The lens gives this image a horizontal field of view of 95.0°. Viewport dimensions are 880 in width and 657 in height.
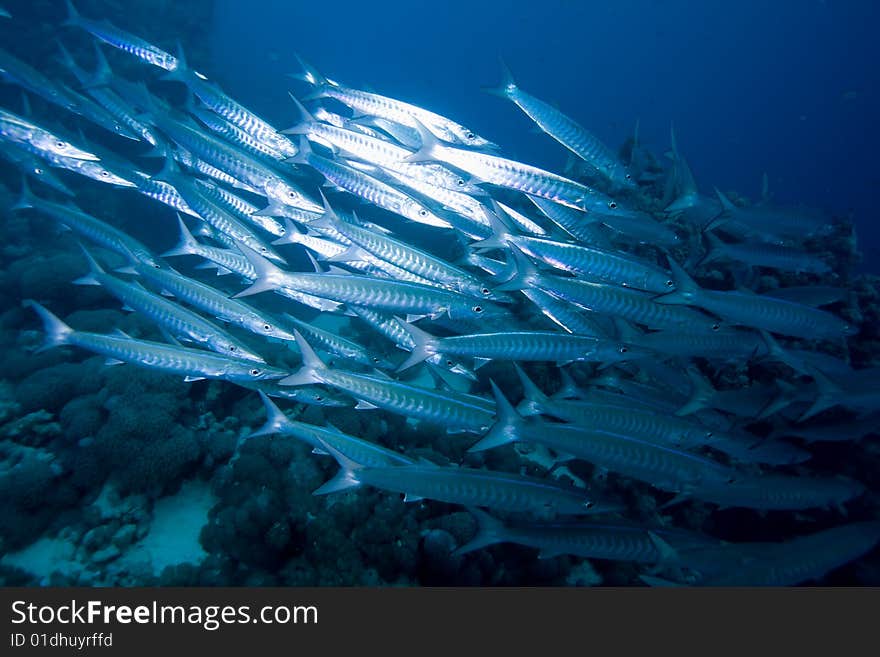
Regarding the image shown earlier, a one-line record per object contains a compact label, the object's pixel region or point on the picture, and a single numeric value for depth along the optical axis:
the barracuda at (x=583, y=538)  3.49
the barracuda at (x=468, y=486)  3.49
